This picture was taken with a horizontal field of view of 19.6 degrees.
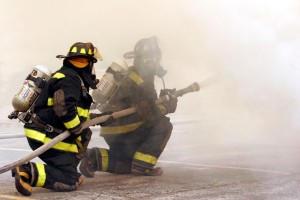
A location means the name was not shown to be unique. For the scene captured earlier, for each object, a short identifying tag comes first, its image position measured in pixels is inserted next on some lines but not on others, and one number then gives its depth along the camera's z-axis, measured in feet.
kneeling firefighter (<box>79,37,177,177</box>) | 28.42
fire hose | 23.66
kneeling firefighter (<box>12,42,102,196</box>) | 23.91
